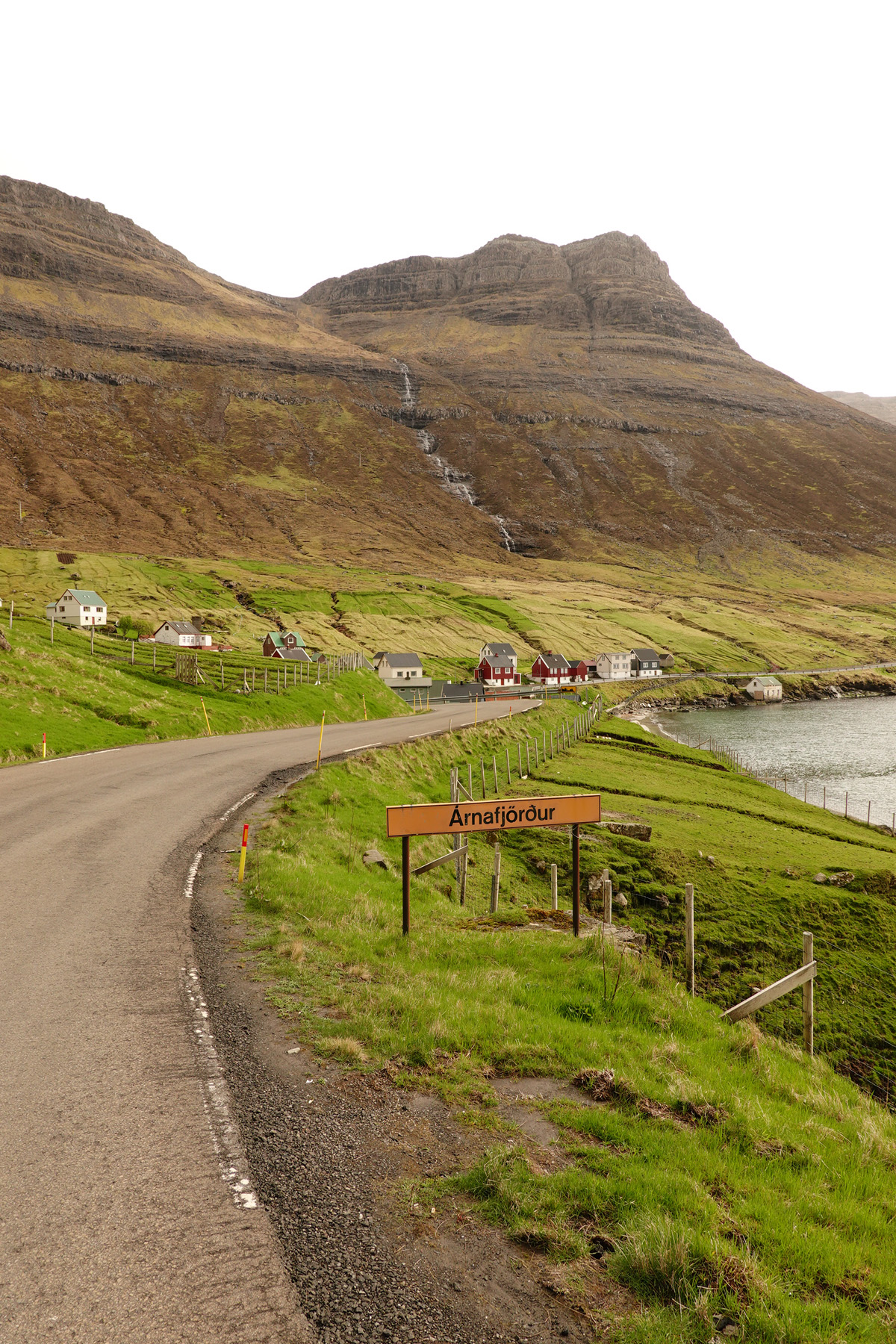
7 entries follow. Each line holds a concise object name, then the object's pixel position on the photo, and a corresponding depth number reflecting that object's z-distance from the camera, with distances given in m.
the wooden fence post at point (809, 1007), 12.47
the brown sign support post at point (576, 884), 13.70
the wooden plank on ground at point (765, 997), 11.30
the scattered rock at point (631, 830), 28.66
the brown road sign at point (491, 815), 12.54
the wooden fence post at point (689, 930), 14.38
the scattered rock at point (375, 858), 19.70
